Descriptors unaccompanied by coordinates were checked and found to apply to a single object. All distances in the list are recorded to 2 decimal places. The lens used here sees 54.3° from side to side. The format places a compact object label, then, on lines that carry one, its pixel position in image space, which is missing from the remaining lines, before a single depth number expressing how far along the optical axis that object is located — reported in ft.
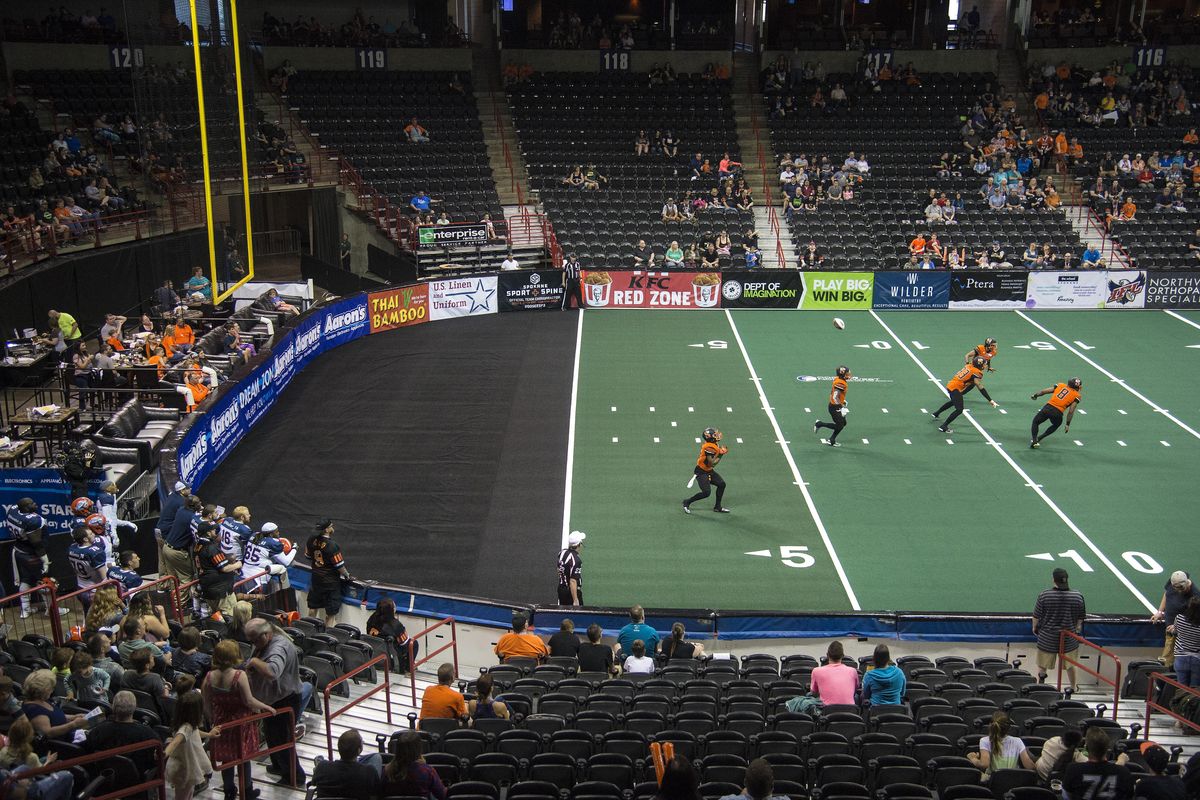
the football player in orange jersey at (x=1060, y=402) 69.46
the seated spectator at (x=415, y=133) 129.39
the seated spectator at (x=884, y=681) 35.42
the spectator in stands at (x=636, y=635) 41.78
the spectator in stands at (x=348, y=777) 24.76
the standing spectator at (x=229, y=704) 27.78
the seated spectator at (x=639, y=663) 39.52
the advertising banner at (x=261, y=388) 61.82
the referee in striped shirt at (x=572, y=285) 107.14
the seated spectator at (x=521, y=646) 40.70
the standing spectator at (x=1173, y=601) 41.27
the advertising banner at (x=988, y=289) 108.47
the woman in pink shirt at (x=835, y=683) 35.19
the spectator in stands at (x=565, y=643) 41.24
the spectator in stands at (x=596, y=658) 39.93
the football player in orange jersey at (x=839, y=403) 69.34
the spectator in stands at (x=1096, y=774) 26.30
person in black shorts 44.47
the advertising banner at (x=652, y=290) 108.37
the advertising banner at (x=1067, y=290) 108.27
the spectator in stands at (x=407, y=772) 24.63
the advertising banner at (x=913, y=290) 108.37
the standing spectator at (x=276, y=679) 29.04
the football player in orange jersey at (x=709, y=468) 59.93
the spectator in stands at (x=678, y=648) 40.78
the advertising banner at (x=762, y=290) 108.47
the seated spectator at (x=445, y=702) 32.71
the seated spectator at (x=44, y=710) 26.73
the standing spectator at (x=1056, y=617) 42.52
